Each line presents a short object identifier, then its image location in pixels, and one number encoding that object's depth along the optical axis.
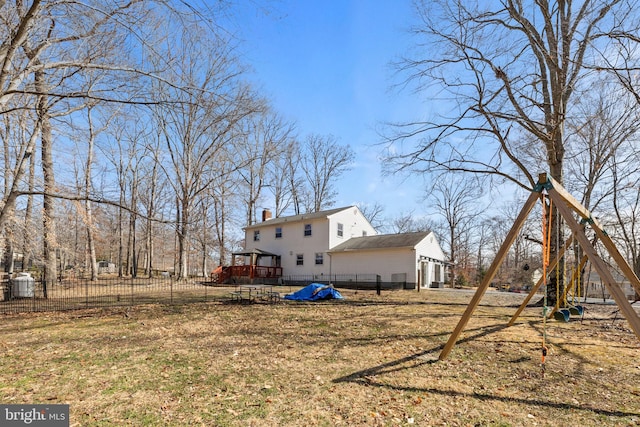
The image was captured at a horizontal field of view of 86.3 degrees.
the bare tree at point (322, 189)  41.44
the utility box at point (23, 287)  13.80
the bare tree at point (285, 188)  40.91
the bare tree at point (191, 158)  25.81
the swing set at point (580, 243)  4.32
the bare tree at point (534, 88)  10.95
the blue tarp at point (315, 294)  14.62
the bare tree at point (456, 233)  37.19
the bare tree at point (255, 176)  35.47
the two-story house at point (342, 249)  23.91
